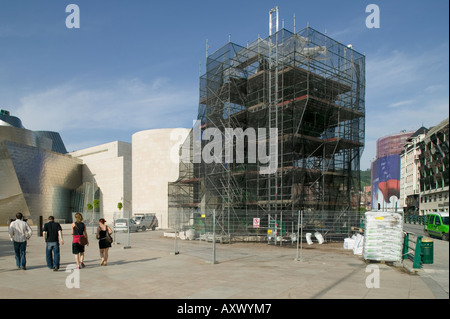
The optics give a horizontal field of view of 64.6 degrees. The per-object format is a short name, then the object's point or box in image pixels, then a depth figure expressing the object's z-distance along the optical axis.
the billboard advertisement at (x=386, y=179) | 90.31
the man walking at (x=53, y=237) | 10.95
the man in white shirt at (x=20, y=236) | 10.97
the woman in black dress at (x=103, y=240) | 11.88
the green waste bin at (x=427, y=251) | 12.34
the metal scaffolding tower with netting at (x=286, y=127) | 22.97
